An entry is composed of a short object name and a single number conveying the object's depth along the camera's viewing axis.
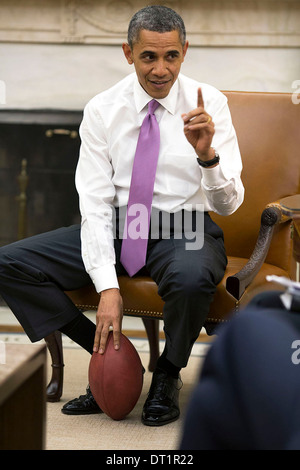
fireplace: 5.24
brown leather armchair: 3.64
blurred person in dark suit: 1.44
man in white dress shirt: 3.33
